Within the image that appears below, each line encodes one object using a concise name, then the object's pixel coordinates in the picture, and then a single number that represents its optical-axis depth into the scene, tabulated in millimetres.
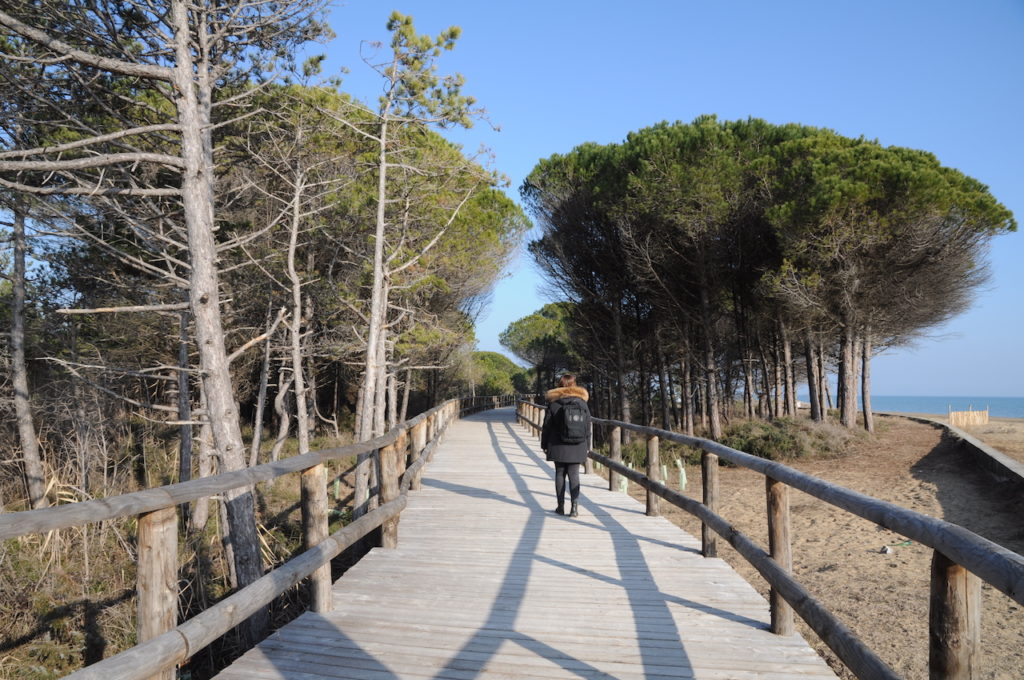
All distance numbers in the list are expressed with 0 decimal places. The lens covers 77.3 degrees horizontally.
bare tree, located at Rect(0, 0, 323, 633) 6906
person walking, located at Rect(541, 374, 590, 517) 6594
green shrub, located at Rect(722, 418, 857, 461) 17281
